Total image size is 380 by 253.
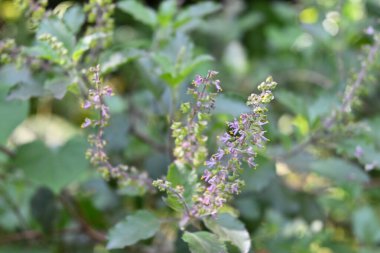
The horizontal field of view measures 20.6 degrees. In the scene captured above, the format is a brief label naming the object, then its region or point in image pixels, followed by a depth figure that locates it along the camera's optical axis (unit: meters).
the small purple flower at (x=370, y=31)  0.72
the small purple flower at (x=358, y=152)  0.70
